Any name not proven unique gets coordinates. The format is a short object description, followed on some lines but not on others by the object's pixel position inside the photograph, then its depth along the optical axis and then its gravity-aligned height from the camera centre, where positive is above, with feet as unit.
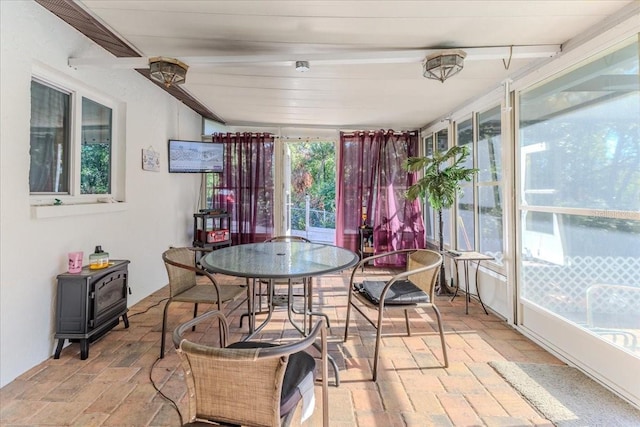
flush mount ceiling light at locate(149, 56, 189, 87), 7.36 +3.64
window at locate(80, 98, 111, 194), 8.80 +2.11
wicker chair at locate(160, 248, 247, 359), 7.29 -1.82
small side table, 10.16 -1.26
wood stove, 7.16 -2.08
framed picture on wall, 11.18 +2.25
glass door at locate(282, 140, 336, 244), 17.49 +1.81
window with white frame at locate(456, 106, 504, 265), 10.50 +1.10
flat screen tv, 13.05 +2.84
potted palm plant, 11.44 +1.45
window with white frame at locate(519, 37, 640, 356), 6.17 +0.56
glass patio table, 5.77 -0.90
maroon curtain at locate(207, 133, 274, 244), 16.30 +2.03
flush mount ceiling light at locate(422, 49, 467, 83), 6.93 +3.59
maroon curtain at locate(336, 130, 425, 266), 16.58 +2.02
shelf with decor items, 14.06 -0.62
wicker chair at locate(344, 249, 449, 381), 6.63 -1.74
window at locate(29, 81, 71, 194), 7.14 +1.97
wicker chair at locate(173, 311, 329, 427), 3.06 -1.71
